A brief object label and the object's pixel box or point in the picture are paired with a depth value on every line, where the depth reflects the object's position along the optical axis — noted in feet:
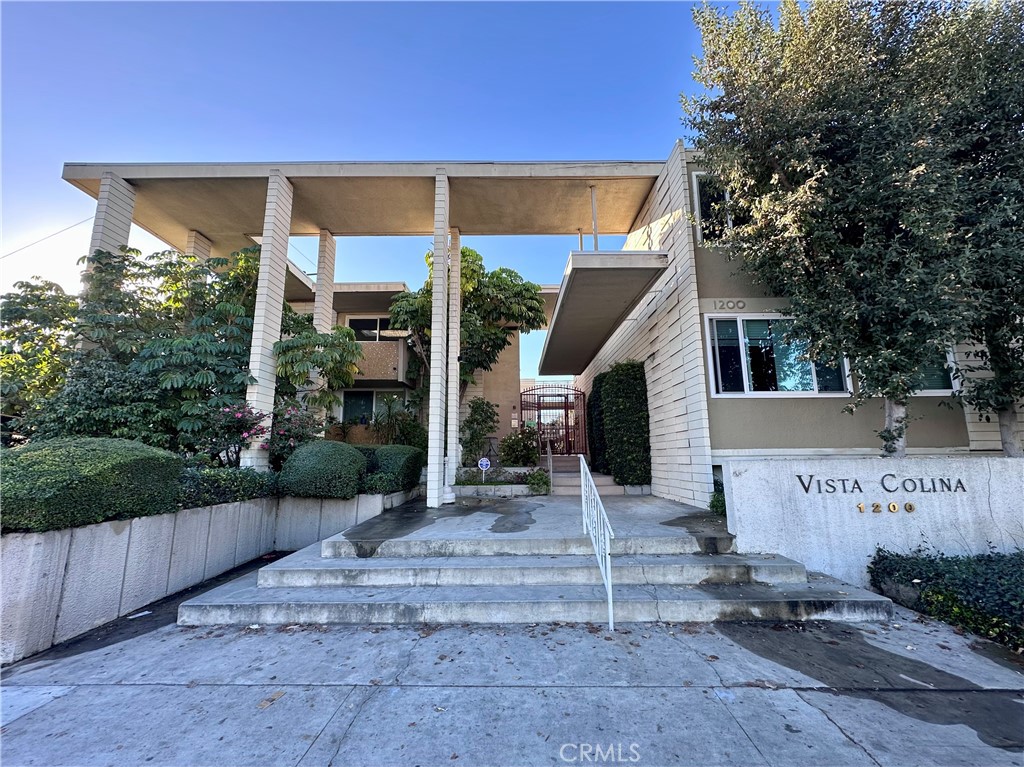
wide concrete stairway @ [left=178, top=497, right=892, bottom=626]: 12.26
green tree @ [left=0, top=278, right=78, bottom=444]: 22.31
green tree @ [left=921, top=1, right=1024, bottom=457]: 15.97
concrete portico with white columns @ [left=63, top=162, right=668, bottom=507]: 24.35
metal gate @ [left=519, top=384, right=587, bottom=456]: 41.86
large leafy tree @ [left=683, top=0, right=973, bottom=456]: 15.55
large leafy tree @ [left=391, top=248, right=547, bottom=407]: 35.40
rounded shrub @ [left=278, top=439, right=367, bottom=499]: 21.52
